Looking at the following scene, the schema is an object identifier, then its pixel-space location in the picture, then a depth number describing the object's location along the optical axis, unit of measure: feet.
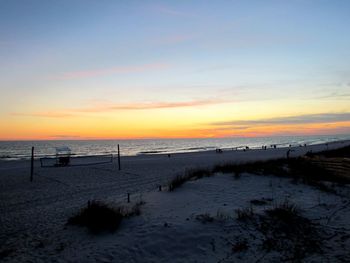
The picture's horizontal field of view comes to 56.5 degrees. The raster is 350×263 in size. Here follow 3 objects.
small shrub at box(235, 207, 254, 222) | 26.28
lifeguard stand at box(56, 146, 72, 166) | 104.12
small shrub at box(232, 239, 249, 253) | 22.04
